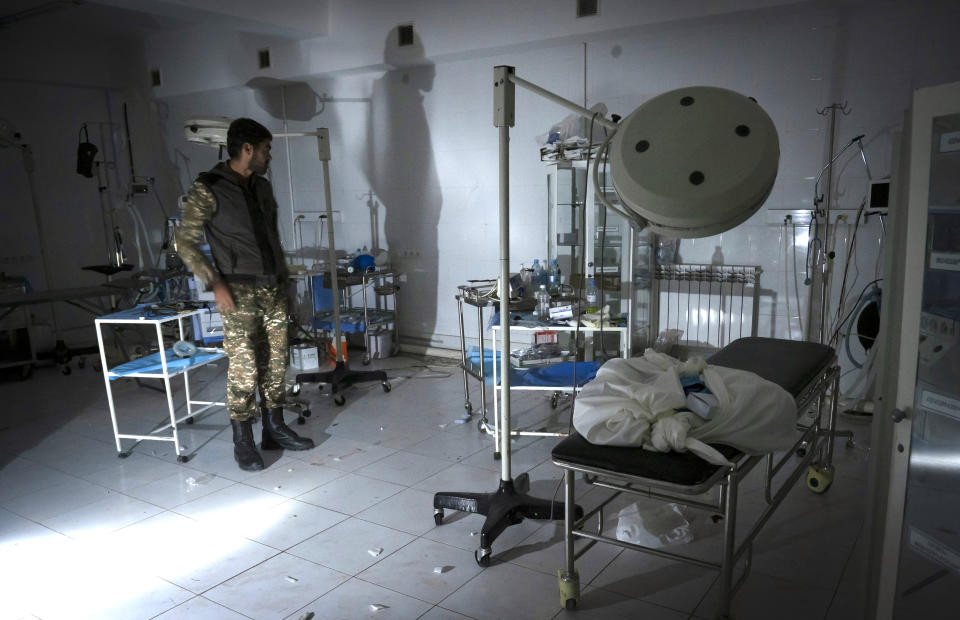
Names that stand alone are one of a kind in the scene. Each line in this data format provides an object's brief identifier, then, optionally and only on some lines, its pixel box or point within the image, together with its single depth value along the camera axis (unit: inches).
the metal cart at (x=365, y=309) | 226.8
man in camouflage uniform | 133.5
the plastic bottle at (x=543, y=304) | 147.5
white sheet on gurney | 76.3
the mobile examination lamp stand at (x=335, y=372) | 182.9
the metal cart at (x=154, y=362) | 143.6
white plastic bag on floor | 108.0
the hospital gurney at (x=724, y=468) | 73.4
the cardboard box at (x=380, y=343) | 237.9
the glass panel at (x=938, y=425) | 67.1
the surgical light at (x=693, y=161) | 63.7
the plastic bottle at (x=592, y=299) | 159.2
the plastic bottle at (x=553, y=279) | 172.7
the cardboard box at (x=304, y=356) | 219.0
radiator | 178.9
